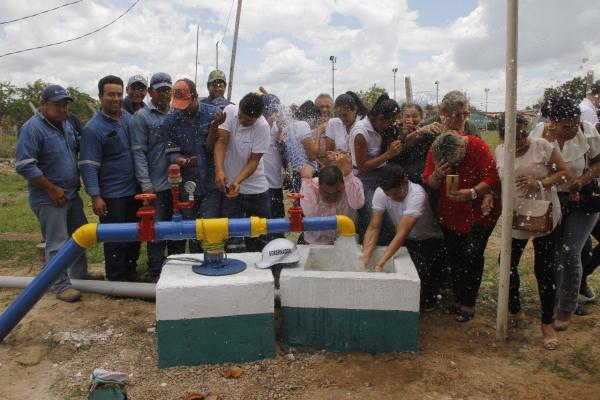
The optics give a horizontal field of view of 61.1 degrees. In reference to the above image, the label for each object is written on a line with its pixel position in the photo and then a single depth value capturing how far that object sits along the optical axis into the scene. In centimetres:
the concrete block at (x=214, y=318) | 321
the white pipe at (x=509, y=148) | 326
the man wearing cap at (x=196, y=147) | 451
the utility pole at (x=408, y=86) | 1220
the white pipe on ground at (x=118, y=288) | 442
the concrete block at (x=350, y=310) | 335
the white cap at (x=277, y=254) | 349
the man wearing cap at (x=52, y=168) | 412
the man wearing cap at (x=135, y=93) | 505
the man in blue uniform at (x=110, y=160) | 432
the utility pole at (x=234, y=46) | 1296
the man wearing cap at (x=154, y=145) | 451
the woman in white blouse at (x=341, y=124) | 491
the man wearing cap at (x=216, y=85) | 567
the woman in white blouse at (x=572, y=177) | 354
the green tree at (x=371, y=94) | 3837
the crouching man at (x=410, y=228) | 372
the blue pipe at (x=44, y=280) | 322
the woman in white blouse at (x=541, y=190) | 349
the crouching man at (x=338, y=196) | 409
